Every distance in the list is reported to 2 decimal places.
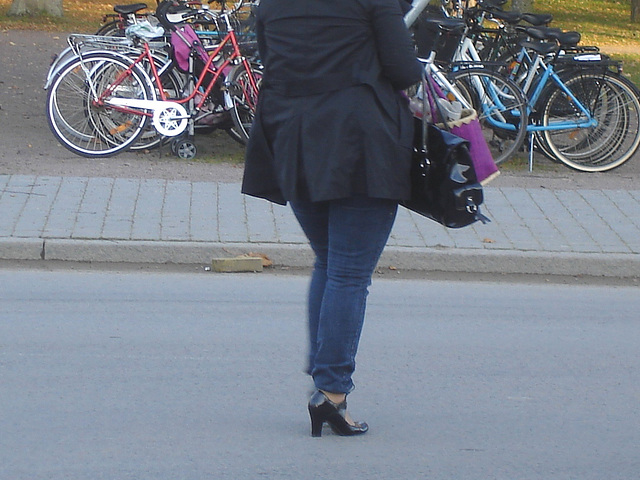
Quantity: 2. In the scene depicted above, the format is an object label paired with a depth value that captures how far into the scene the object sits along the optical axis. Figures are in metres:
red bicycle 17.06
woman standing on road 6.61
